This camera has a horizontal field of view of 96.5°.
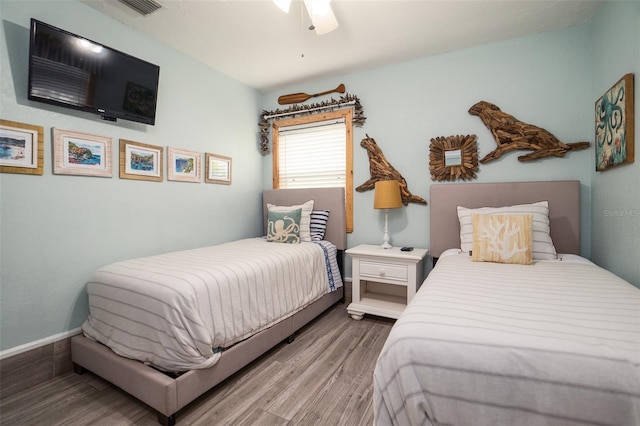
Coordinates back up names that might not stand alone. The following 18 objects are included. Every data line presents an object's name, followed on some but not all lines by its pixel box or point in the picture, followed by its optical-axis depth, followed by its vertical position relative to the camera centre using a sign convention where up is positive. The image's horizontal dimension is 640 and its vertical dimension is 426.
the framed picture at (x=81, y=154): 1.90 +0.41
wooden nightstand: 2.52 -0.57
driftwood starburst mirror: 2.65 +0.52
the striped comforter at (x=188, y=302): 1.48 -0.54
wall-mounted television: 1.76 +0.94
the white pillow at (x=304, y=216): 3.03 -0.05
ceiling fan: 1.69 +1.21
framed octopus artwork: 1.64 +0.55
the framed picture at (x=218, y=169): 2.99 +0.46
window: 3.24 +0.72
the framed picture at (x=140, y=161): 2.27 +0.42
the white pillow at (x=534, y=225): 2.05 -0.10
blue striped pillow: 3.14 -0.14
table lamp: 2.72 +0.16
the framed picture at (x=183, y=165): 2.63 +0.45
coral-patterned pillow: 1.92 -0.19
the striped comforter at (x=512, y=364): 0.77 -0.44
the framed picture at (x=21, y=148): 1.69 +0.39
